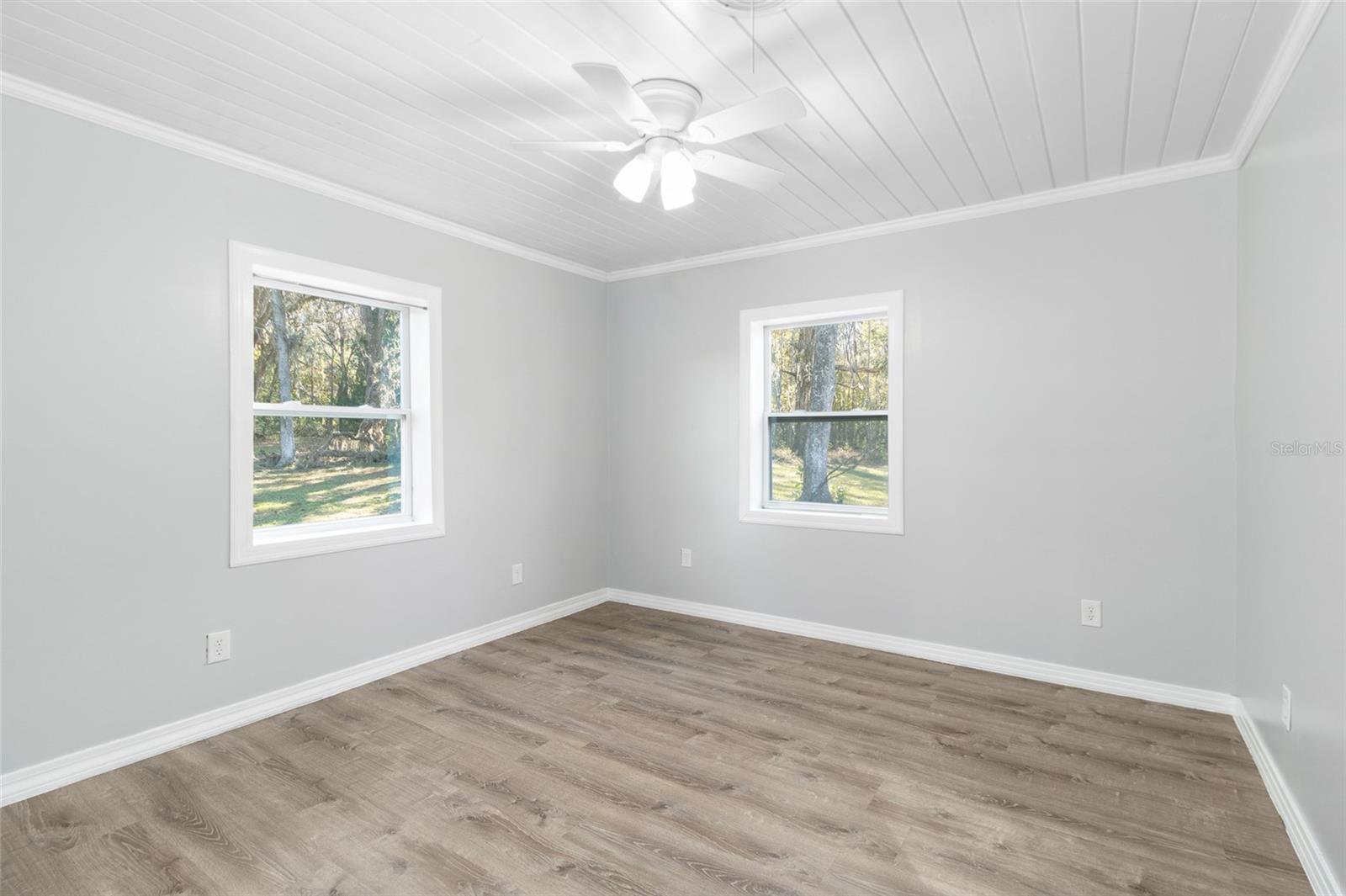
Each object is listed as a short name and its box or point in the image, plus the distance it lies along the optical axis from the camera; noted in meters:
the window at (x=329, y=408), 2.94
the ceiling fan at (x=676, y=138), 1.93
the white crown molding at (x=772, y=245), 2.14
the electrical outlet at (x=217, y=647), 2.79
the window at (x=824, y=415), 3.92
